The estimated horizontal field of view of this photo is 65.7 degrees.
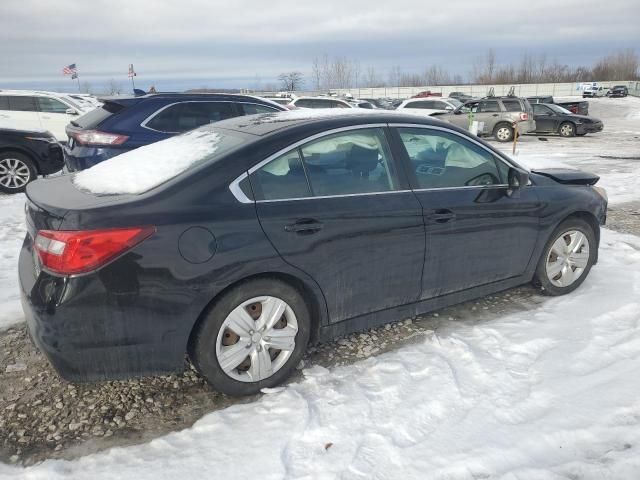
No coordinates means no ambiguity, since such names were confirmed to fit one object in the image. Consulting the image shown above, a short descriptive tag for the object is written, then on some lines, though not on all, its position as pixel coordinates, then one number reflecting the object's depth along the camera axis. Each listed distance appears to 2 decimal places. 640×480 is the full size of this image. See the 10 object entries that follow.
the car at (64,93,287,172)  6.32
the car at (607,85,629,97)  57.47
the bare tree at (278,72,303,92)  90.72
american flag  35.03
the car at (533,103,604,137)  20.45
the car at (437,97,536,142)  18.55
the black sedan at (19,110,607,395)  2.46
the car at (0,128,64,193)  8.31
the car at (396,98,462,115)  20.50
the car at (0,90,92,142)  12.81
